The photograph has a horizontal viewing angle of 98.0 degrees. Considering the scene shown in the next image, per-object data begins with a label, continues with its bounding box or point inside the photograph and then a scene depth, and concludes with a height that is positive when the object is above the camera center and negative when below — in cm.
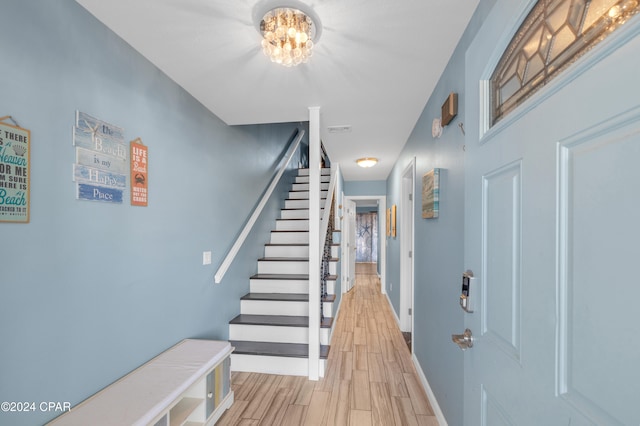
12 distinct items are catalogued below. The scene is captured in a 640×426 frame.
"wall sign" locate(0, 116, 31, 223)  102 +15
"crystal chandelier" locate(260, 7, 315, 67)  129 +84
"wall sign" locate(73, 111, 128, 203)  131 +27
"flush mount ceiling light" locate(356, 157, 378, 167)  422 +81
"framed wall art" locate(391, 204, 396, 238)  452 -11
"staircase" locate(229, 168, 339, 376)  249 -103
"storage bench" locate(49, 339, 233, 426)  121 -90
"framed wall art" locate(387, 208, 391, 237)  517 -14
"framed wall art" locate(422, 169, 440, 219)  197 +16
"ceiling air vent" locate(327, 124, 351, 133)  285 +90
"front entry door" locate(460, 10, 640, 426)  44 -8
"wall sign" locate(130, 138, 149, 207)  160 +24
